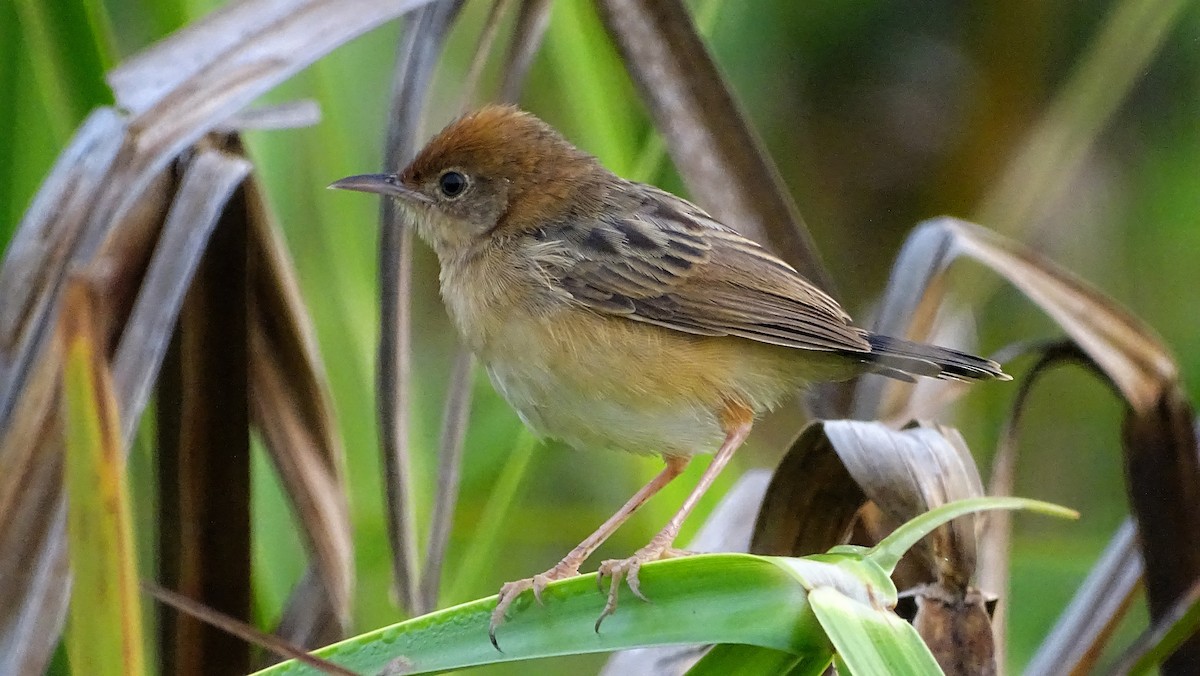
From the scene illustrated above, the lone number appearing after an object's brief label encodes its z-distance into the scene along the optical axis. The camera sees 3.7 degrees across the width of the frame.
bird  2.53
